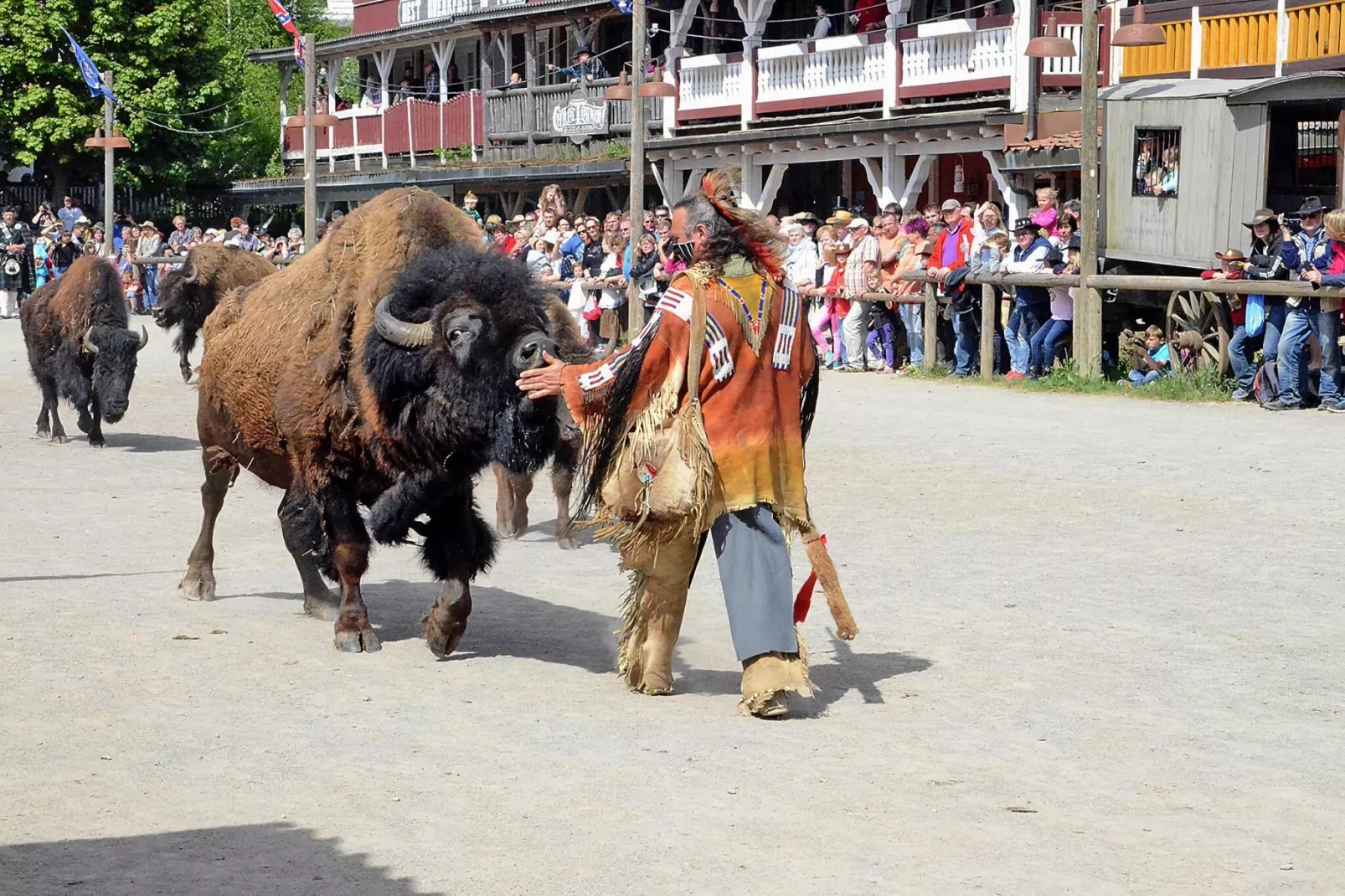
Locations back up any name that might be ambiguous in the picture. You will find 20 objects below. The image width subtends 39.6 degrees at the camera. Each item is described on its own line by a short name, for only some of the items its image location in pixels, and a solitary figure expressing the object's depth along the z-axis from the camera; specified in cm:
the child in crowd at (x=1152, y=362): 1781
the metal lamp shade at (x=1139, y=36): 1864
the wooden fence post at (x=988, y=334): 1914
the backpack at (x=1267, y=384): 1605
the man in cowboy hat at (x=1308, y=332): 1552
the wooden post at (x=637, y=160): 2341
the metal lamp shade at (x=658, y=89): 2564
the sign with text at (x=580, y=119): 3697
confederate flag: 4019
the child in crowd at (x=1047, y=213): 2025
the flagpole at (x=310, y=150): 3103
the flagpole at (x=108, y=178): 3591
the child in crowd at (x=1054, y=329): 1886
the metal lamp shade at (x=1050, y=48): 2016
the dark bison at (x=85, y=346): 1574
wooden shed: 1861
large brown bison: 714
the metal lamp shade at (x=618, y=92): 2705
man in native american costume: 664
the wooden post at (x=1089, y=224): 1836
